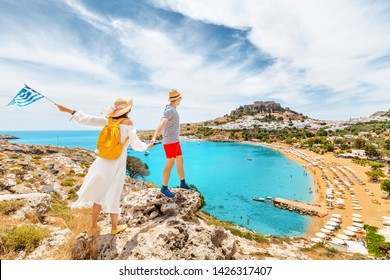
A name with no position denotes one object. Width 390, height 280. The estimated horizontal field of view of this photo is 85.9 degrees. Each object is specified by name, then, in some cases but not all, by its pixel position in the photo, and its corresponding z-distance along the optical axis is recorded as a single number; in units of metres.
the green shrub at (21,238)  3.66
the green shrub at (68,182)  14.27
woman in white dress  3.54
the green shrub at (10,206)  5.68
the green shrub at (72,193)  12.43
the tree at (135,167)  34.44
